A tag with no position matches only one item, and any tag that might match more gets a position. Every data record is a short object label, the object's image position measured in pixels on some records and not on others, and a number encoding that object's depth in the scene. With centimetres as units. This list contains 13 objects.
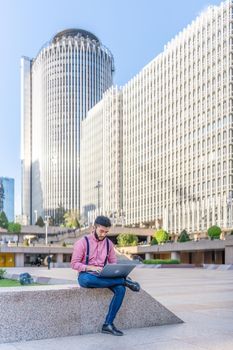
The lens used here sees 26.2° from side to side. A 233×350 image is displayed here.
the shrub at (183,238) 7354
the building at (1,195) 19076
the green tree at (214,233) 7128
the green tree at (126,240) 9406
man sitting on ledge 713
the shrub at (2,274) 2145
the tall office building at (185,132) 9069
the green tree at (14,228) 12612
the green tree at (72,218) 14384
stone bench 685
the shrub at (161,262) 5356
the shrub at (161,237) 8886
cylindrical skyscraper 17912
